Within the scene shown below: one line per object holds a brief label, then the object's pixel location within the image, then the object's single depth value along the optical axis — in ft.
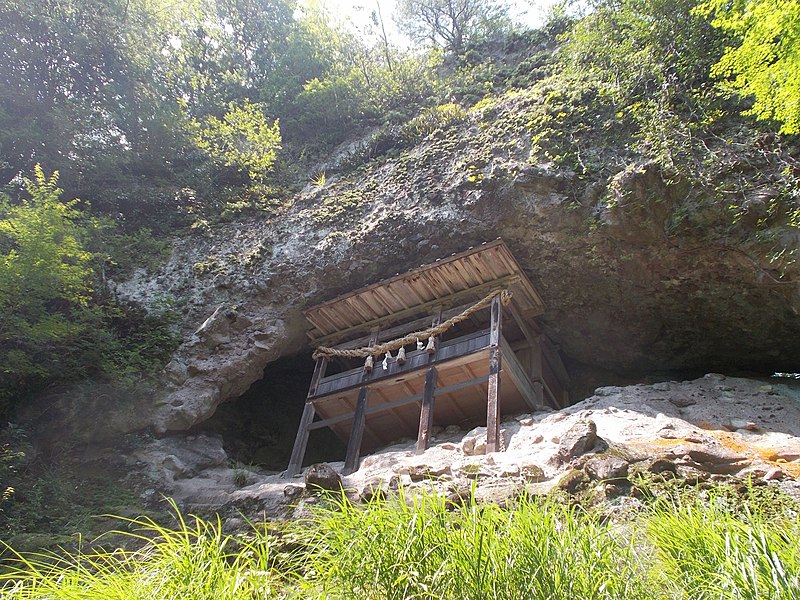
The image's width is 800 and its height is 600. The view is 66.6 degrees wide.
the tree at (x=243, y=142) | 48.80
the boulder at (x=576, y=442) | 22.59
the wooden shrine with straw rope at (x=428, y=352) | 33.73
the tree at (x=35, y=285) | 28.02
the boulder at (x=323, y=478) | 24.03
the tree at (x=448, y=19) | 69.77
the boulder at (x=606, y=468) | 20.15
